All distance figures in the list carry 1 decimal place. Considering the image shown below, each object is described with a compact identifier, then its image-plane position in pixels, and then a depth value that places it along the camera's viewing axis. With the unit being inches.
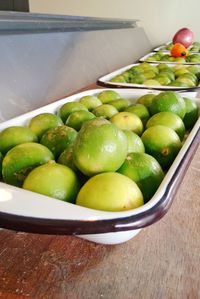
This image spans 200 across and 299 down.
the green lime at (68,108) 27.7
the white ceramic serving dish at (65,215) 12.0
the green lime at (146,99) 29.8
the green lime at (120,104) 29.6
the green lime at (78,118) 24.3
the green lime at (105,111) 26.9
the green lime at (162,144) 20.8
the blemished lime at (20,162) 17.4
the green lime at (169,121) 24.3
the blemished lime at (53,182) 15.3
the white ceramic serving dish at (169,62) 59.4
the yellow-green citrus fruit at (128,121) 24.4
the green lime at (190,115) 28.5
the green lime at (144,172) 16.4
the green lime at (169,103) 26.6
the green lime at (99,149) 16.4
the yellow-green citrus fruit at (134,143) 19.7
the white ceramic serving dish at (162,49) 80.1
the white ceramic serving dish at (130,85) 36.3
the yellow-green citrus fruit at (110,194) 13.9
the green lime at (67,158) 18.0
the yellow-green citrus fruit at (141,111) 27.0
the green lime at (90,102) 30.3
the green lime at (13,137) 20.8
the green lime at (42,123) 23.8
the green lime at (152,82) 40.9
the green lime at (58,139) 20.5
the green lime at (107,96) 32.3
